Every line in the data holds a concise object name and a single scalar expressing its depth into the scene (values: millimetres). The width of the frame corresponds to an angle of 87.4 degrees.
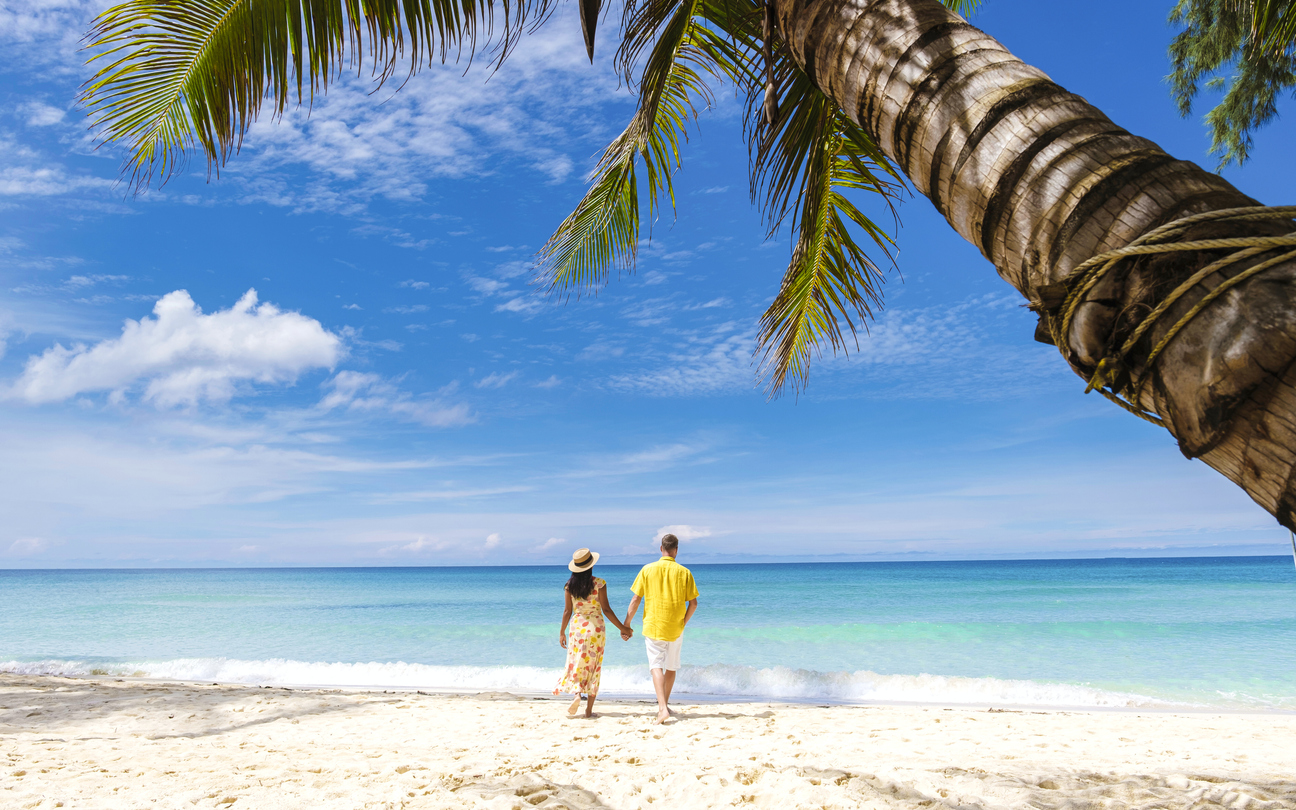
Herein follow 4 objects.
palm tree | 969
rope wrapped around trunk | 972
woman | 5957
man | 5816
